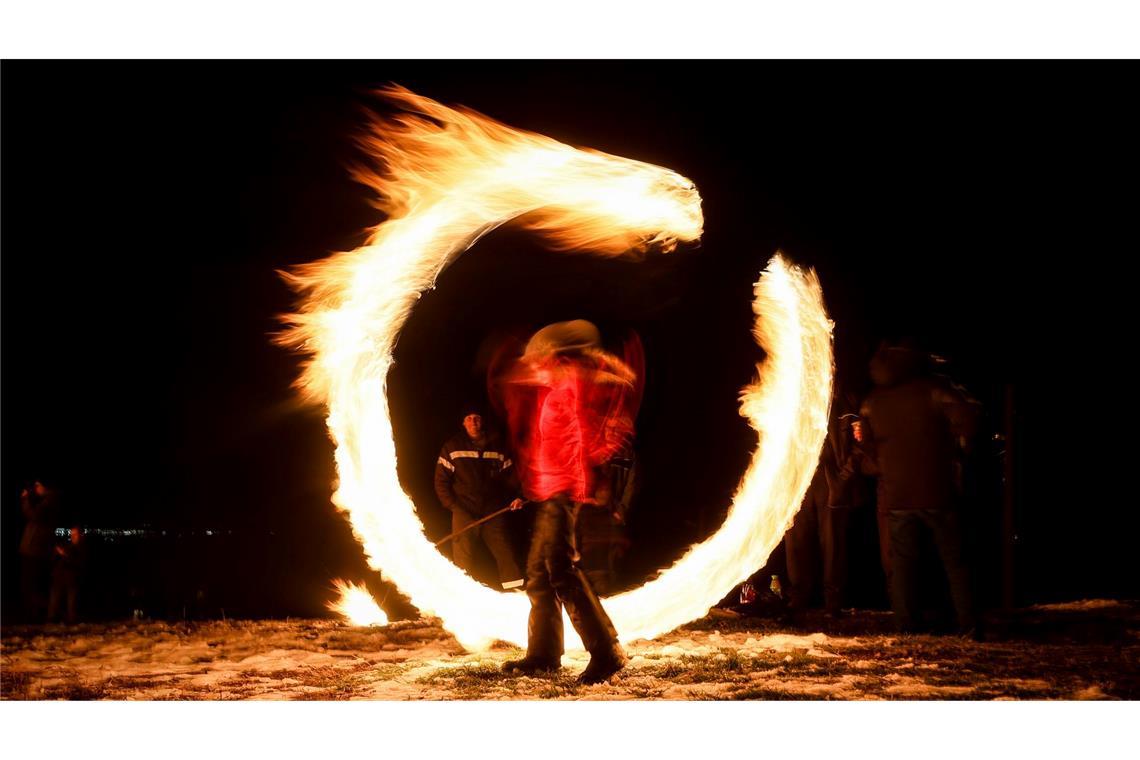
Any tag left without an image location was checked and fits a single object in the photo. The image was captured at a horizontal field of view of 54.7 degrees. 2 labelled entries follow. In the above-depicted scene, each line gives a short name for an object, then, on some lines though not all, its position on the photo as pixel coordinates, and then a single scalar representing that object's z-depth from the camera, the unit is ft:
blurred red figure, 18.28
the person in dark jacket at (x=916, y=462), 21.24
